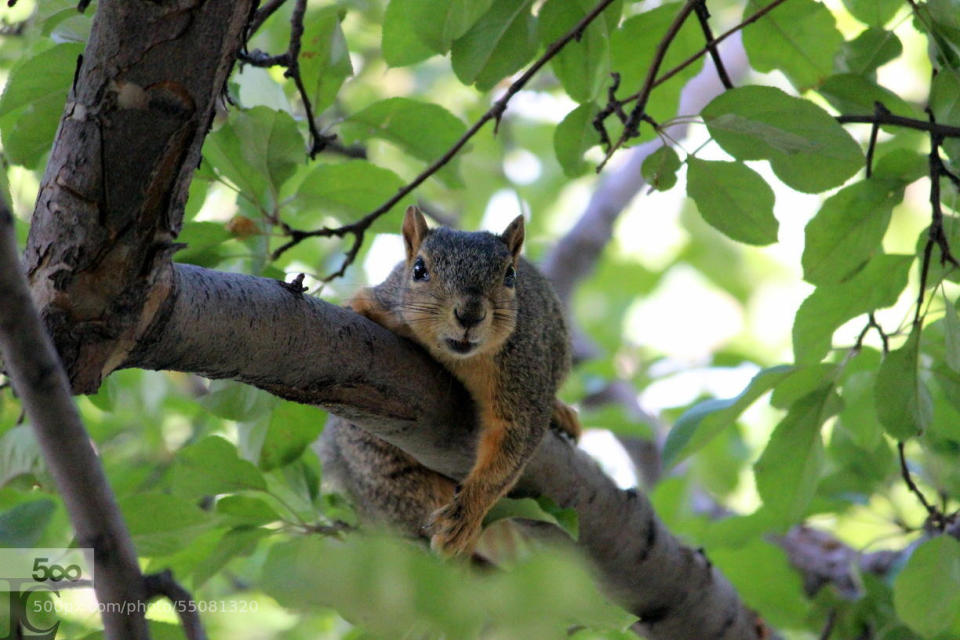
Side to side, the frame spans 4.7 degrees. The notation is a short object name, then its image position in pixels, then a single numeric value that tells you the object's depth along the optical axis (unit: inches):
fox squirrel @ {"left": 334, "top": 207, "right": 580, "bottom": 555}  182.1
